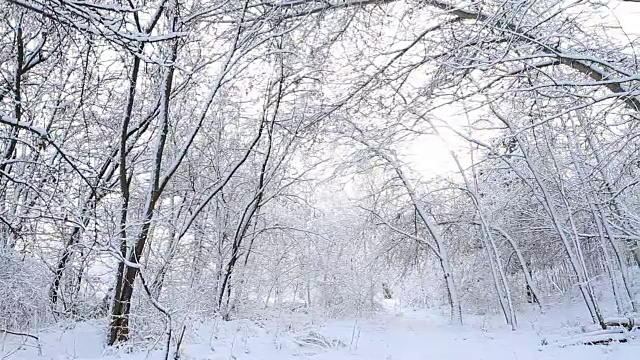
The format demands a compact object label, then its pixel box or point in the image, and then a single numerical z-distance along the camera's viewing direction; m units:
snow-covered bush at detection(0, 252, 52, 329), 5.60
